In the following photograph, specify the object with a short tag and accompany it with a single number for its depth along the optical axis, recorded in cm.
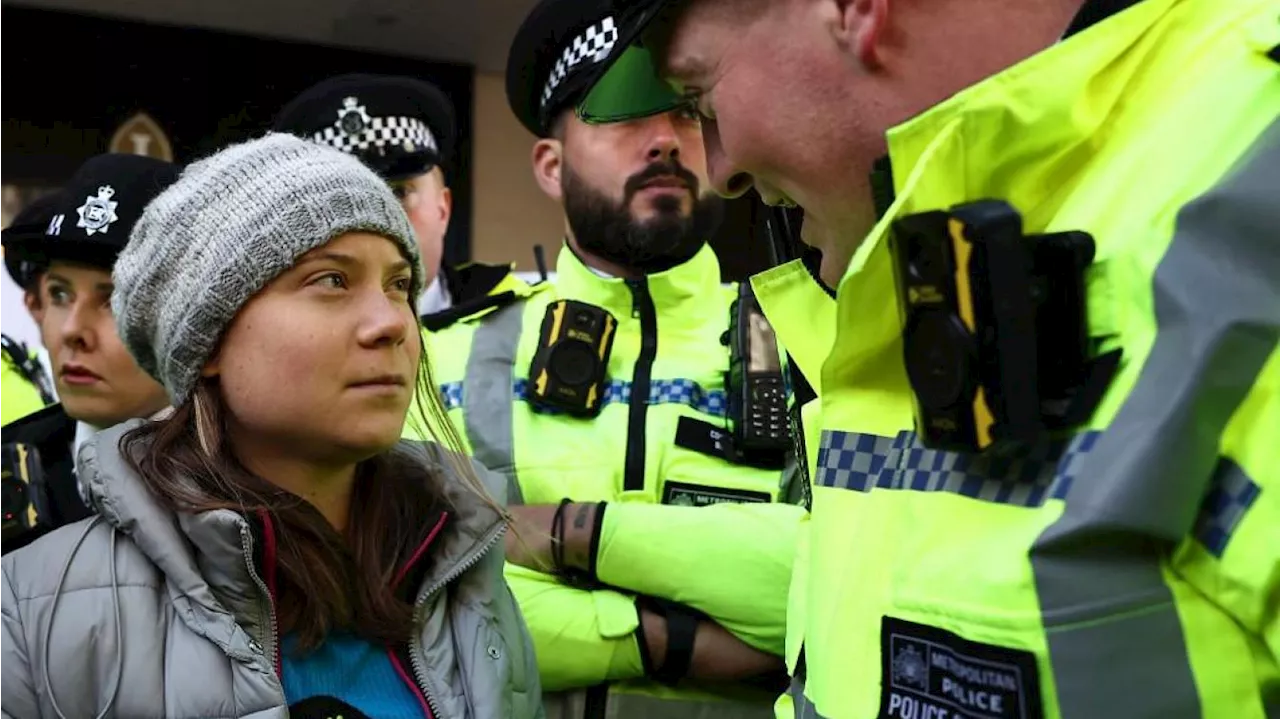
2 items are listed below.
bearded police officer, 146
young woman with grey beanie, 101
